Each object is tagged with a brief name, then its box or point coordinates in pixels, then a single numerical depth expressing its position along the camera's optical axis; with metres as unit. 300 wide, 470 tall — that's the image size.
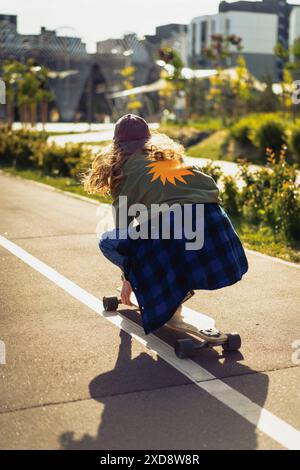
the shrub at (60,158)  18.16
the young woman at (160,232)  4.89
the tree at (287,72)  25.70
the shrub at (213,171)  11.91
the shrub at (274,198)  9.34
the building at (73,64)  76.25
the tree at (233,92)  30.03
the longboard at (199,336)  4.83
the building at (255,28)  94.56
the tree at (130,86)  39.82
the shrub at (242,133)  21.86
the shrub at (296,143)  18.75
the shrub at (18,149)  21.43
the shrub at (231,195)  11.09
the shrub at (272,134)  20.06
